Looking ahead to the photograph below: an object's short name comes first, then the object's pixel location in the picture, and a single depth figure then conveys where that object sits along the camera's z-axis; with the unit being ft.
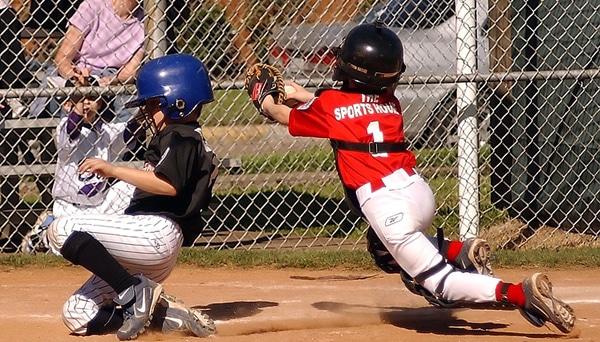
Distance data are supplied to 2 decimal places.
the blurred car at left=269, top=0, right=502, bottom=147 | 49.80
